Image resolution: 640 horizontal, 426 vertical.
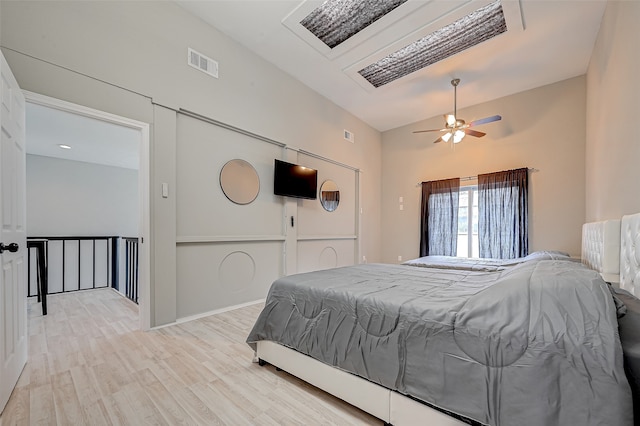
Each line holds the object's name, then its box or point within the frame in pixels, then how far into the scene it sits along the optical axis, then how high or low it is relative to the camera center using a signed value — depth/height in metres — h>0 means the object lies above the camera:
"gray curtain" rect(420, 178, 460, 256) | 5.10 -0.10
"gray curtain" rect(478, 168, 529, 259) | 4.37 -0.02
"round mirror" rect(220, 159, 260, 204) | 3.33 +0.42
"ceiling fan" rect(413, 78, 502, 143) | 3.83 +1.28
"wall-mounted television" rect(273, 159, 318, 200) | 3.85 +0.51
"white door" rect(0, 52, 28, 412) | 1.51 -0.16
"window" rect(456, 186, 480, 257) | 4.94 -0.18
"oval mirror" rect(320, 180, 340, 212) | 4.81 +0.33
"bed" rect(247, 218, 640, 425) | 0.88 -0.59
